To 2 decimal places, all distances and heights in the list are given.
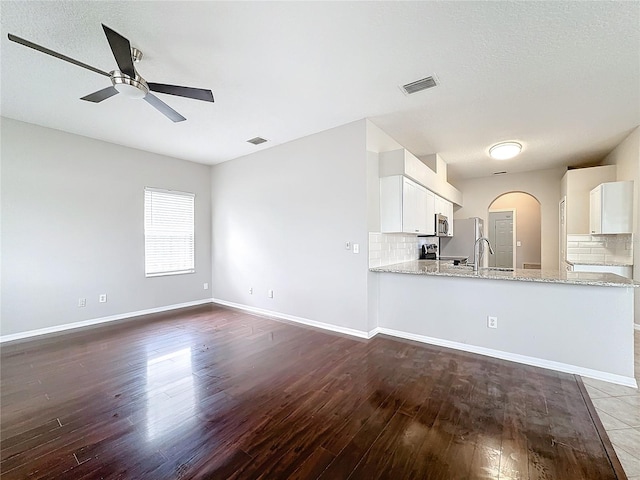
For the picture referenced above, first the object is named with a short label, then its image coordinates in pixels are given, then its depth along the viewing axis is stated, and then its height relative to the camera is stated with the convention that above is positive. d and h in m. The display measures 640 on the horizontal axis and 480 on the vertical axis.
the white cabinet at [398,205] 3.87 +0.51
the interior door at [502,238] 7.89 +0.07
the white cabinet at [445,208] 5.25 +0.66
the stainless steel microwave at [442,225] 5.16 +0.29
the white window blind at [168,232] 5.02 +0.16
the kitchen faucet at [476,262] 3.52 -0.29
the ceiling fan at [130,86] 1.95 +1.29
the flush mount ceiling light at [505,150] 4.21 +1.39
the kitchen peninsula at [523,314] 2.57 -0.81
